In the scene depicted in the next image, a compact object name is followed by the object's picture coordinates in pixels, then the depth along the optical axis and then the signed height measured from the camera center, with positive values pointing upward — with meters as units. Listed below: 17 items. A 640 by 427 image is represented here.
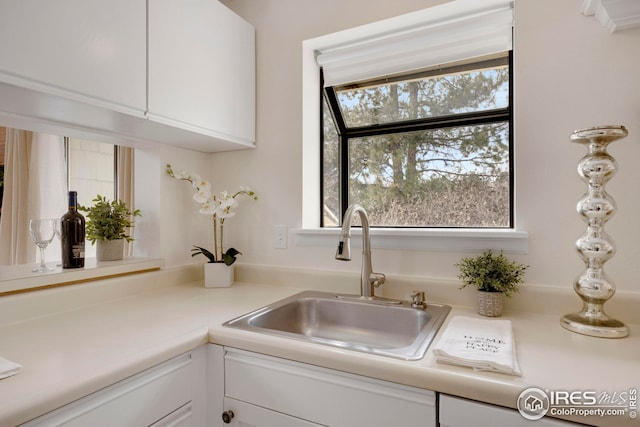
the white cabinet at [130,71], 0.92 +0.48
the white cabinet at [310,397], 0.79 -0.45
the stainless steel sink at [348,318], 1.21 -0.38
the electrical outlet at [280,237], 1.69 -0.10
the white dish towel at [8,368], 0.70 -0.32
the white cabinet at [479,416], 0.68 -0.40
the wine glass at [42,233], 1.26 -0.06
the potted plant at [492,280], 1.15 -0.21
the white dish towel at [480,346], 0.75 -0.32
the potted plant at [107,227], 1.50 -0.05
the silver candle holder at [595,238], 0.99 -0.06
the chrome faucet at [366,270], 1.36 -0.21
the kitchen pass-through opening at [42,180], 2.09 +0.24
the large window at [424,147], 1.49 +0.33
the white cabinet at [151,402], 0.72 -0.44
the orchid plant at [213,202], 1.62 +0.07
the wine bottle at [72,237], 1.34 -0.08
